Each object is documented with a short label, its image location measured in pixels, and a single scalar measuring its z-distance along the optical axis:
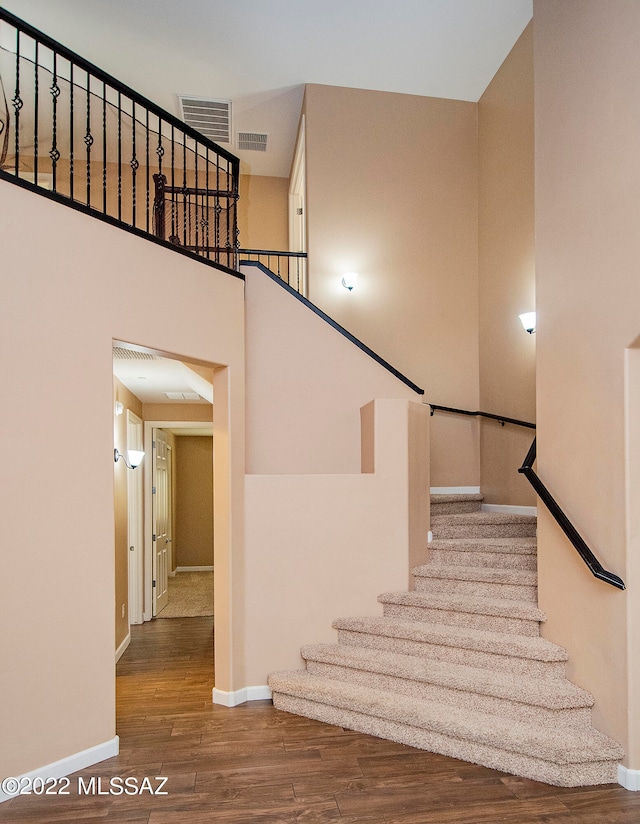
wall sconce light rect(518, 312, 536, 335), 5.71
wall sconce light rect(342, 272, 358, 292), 6.84
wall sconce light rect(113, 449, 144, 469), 6.23
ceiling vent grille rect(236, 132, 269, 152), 8.02
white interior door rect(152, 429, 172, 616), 8.05
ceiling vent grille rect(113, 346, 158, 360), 4.81
